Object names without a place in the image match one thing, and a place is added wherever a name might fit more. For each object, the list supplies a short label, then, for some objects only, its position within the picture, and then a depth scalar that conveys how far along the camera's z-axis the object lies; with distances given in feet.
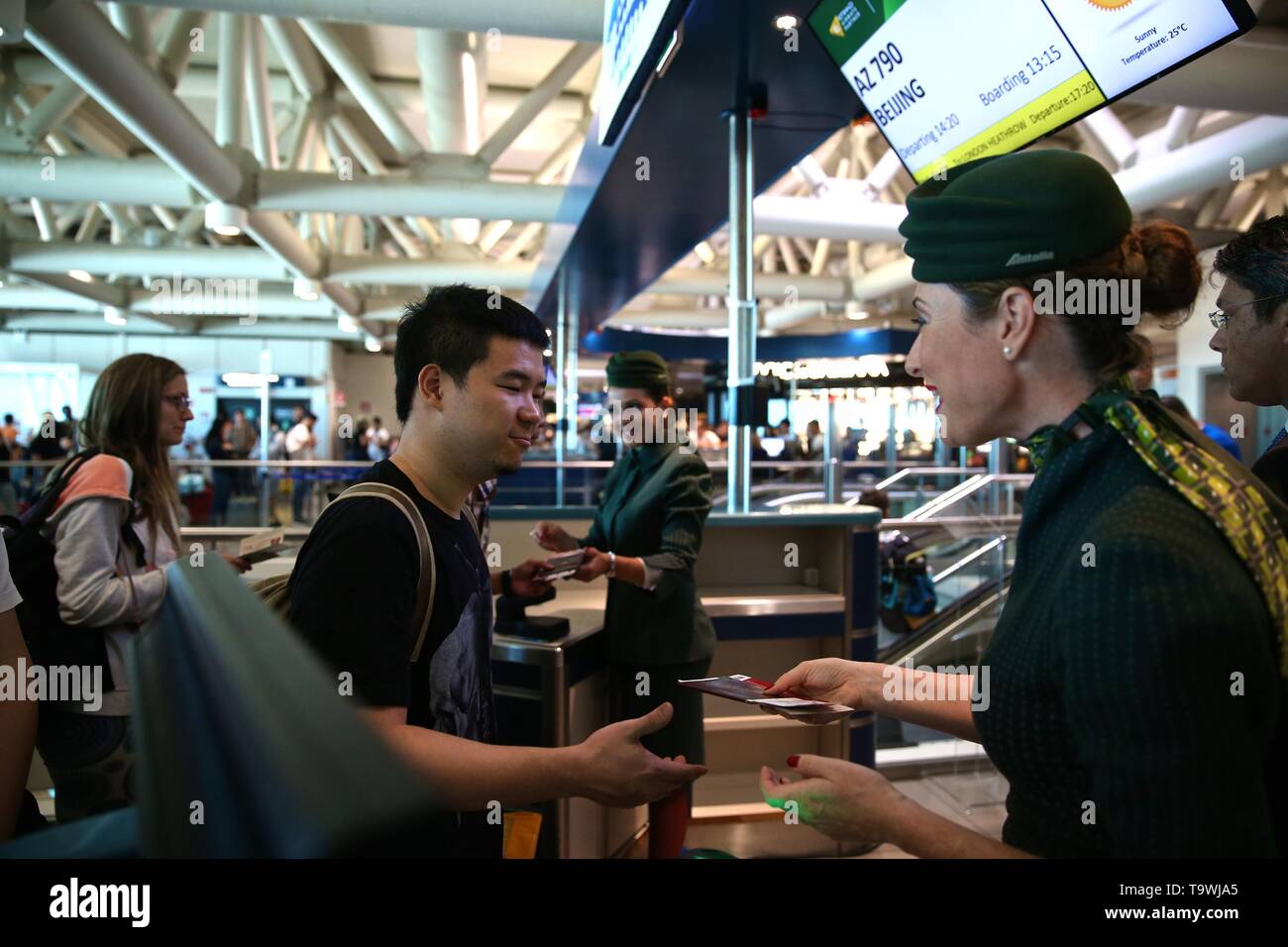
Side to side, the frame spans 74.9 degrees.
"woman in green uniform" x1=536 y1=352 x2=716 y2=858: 9.65
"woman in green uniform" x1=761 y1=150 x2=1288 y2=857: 2.54
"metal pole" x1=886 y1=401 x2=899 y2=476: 59.47
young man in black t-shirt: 3.96
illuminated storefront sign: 57.66
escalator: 15.98
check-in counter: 11.75
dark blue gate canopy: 12.27
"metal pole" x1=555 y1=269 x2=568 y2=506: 33.88
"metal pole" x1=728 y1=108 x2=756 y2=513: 15.35
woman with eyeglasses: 6.85
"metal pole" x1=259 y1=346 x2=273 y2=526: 66.27
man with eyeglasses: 5.54
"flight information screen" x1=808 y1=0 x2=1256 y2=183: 7.13
